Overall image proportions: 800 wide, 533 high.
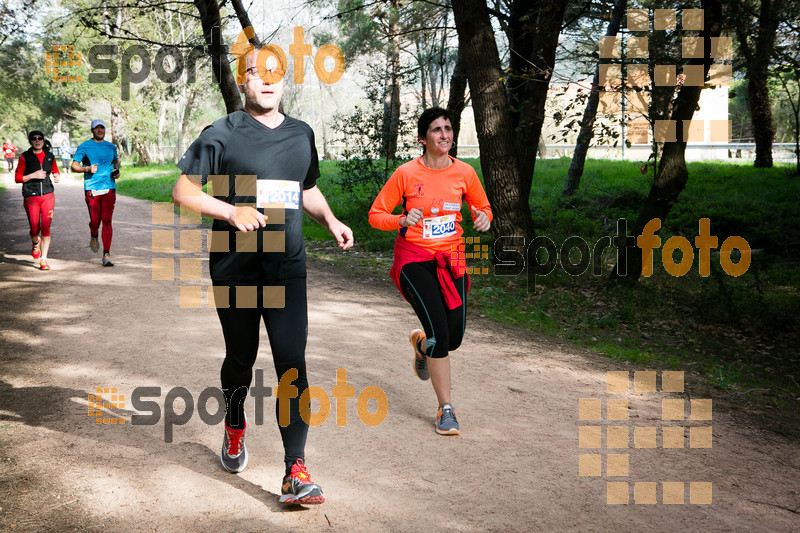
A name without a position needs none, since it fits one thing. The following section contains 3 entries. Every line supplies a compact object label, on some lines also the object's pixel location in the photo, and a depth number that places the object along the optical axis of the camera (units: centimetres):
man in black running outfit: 366
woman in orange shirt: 510
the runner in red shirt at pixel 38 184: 1114
